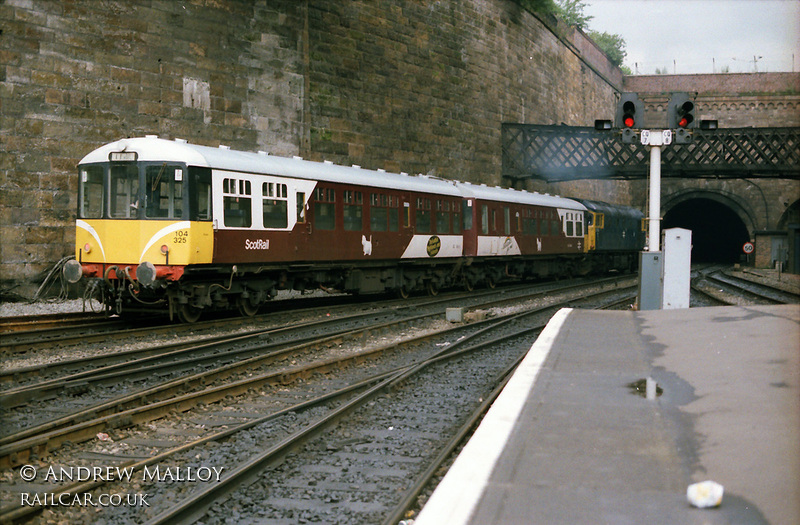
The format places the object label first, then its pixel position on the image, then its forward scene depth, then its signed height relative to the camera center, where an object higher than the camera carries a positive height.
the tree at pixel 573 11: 57.94 +17.49
